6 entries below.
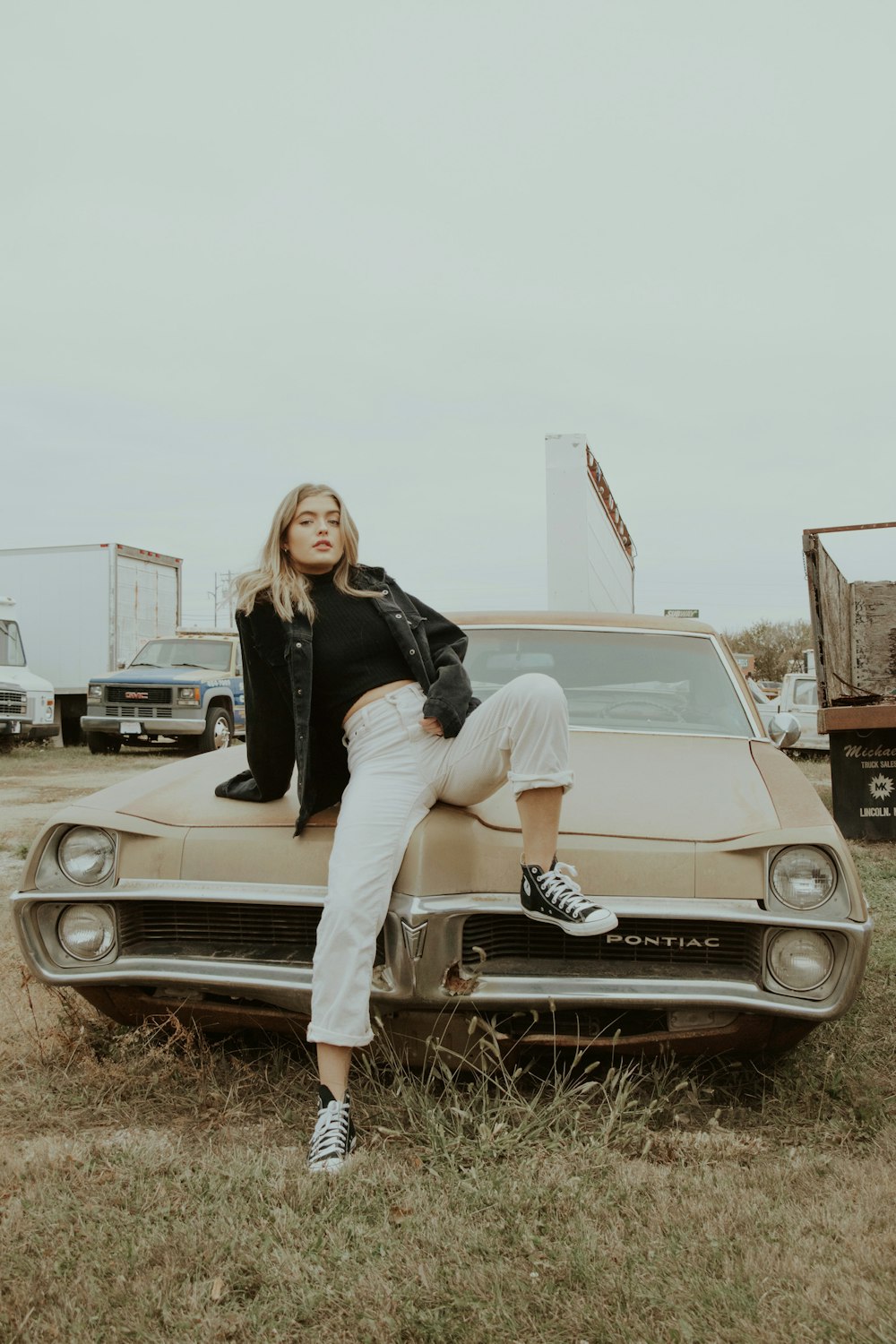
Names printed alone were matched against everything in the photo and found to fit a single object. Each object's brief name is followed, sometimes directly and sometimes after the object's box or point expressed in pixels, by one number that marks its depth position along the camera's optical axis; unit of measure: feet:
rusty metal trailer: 26.08
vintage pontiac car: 9.17
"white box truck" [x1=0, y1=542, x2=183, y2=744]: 61.16
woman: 8.86
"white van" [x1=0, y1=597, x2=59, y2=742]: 55.11
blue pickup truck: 52.95
